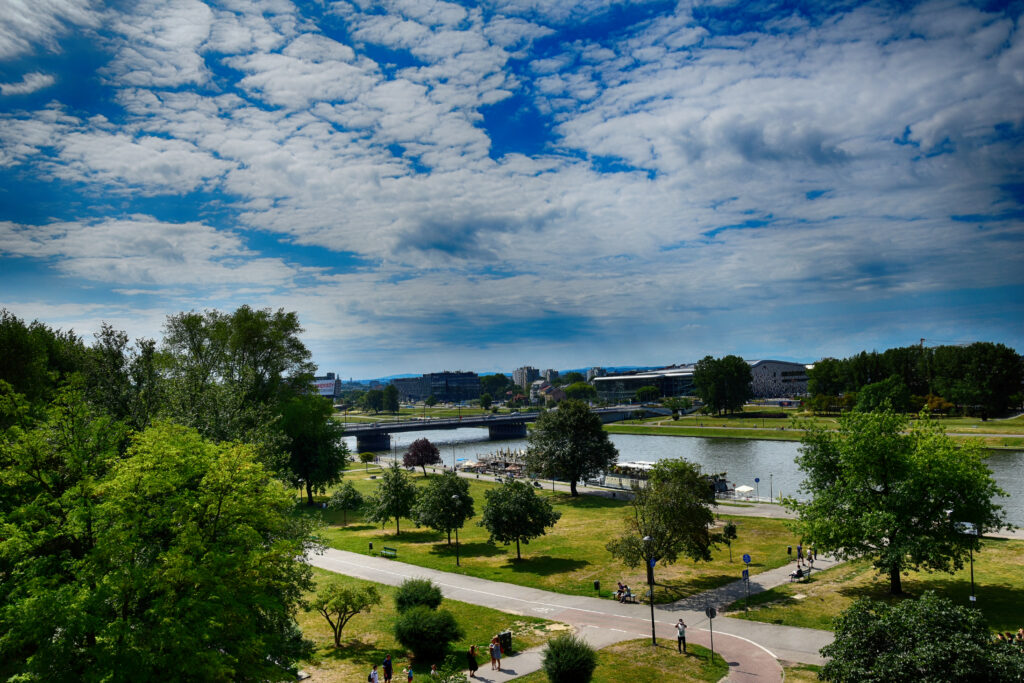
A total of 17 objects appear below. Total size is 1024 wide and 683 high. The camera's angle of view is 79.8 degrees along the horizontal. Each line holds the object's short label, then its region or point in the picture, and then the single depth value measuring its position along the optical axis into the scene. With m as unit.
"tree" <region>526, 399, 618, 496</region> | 60.28
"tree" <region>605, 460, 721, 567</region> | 31.42
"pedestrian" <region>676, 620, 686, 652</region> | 23.74
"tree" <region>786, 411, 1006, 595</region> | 27.22
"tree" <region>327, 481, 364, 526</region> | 52.53
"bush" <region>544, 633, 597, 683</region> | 19.88
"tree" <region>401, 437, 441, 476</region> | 80.75
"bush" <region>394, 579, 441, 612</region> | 26.33
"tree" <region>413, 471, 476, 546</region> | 40.78
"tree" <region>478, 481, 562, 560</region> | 37.72
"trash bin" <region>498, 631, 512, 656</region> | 23.80
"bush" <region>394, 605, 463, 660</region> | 23.48
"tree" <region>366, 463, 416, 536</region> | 46.16
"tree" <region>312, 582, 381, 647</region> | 25.27
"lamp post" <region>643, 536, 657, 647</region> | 28.34
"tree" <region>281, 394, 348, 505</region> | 58.12
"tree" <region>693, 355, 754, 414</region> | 153.25
